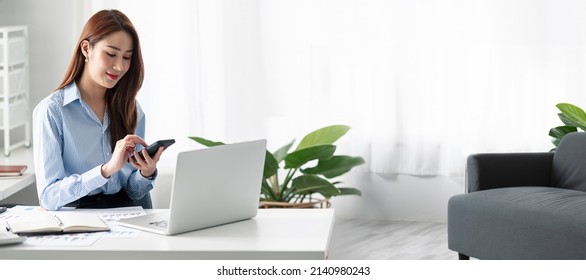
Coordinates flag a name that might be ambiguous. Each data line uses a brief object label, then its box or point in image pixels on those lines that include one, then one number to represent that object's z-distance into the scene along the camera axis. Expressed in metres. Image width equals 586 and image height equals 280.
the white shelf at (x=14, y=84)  4.68
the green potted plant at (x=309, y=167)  4.48
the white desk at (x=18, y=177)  4.23
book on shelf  4.44
